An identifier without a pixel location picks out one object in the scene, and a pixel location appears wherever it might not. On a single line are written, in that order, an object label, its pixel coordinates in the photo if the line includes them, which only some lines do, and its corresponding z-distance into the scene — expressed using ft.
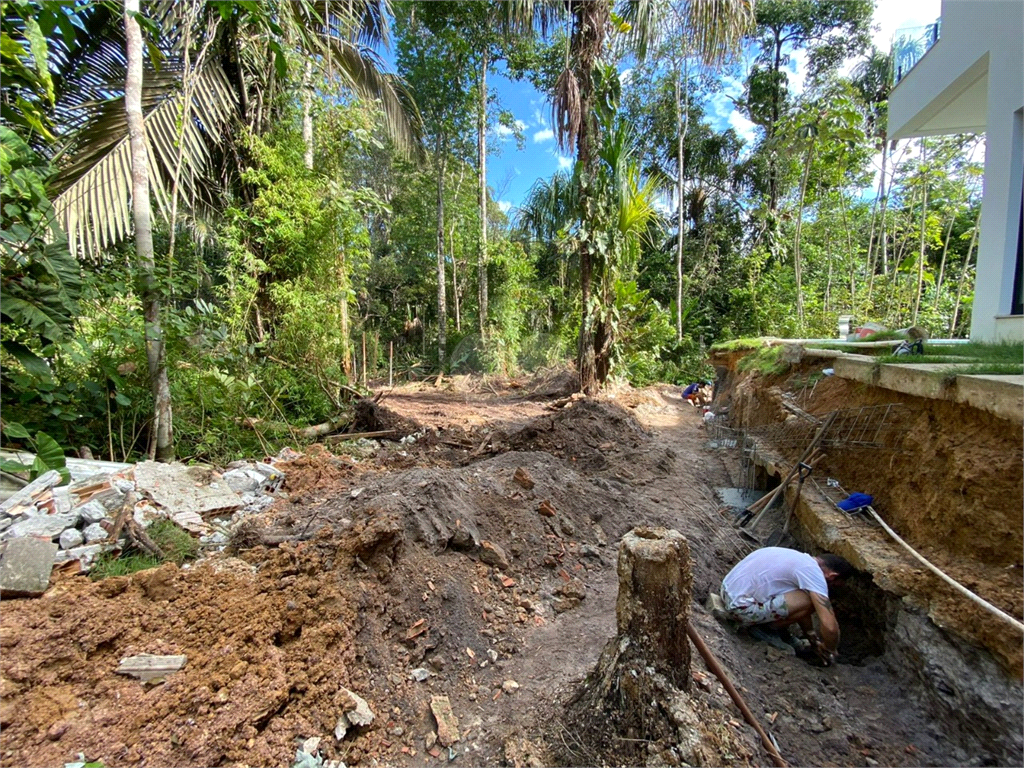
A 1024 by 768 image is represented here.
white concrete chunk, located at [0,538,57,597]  7.41
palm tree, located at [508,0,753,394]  26.22
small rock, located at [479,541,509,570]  10.96
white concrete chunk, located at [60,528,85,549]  8.76
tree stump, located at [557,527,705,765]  6.04
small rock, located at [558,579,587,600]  10.73
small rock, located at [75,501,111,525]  9.34
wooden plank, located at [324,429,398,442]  18.95
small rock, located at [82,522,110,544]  9.04
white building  16.16
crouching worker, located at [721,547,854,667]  10.12
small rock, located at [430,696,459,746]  6.93
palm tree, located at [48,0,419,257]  14.39
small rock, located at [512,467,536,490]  14.02
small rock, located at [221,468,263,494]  12.78
